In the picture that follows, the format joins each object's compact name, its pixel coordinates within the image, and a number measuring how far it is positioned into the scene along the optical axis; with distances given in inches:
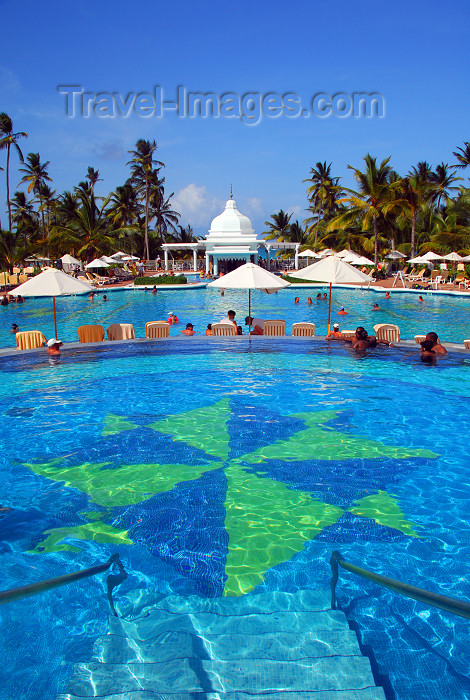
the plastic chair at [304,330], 561.9
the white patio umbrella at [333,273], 492.1
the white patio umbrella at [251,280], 476.7
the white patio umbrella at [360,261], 1037.8
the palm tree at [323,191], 1930.4
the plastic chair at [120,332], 557.9
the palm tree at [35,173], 1857.8
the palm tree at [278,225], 2219.5
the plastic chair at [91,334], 542.3
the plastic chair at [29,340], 509.7
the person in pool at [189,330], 569.9
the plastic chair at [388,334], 522.6
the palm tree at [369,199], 1441.9
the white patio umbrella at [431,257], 1246.8
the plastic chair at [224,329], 549.6
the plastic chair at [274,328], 565.3
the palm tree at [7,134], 1529.3
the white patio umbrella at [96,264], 1392.7
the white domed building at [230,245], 1589.6
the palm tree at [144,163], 1795.0
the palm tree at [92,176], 2174.1
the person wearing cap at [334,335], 521.3
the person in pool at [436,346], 449.0
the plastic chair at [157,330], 566.6
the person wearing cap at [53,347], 476.4
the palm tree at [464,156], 1657.2
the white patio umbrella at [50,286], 478.3
